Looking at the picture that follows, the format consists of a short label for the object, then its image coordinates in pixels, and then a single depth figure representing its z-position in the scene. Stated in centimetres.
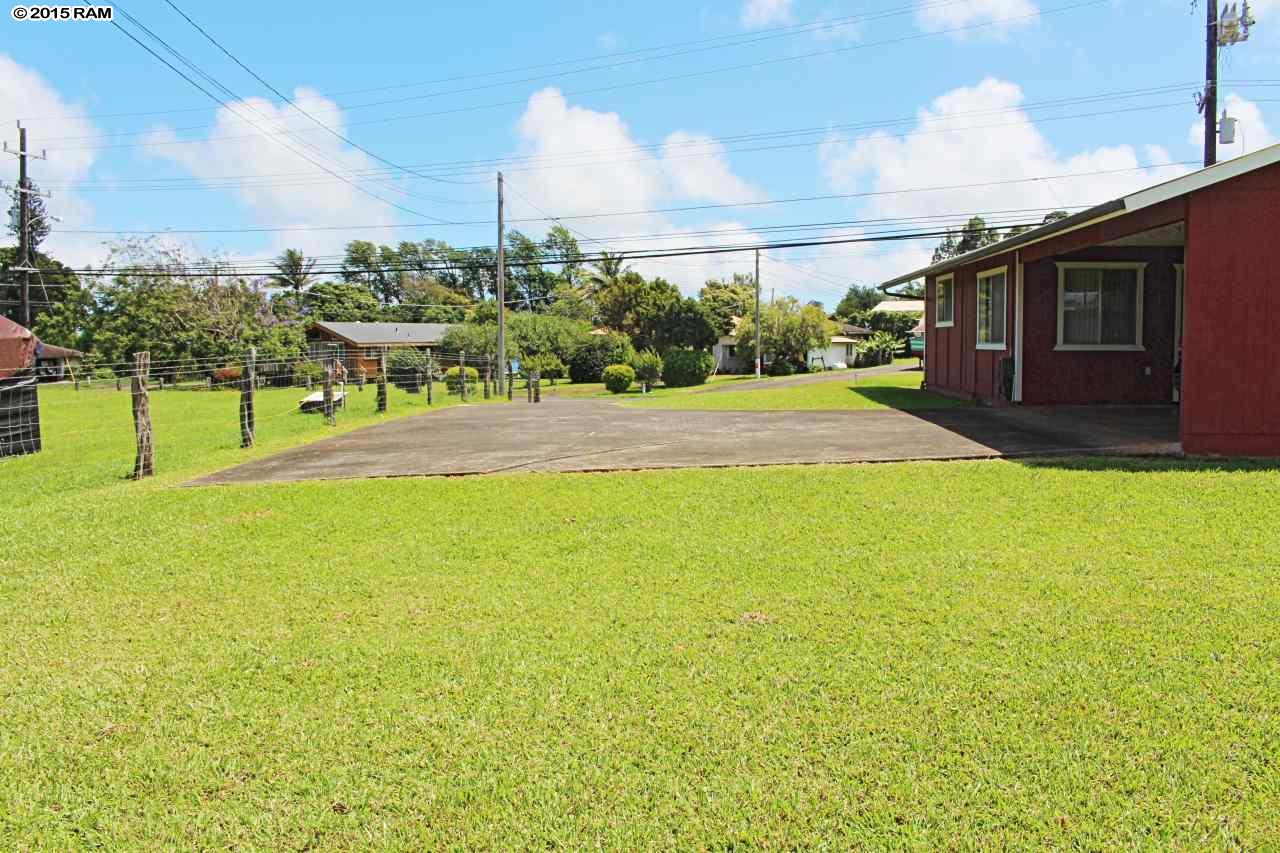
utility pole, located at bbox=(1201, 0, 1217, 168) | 1817
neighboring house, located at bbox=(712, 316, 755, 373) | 6247
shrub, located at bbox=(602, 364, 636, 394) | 3734
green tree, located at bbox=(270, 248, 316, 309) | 6438
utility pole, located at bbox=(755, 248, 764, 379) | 4897
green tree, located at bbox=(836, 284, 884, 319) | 9234
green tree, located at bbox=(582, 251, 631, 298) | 6575
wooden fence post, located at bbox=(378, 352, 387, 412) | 1767
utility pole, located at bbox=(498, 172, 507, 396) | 2934
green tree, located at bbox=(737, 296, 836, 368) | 5438
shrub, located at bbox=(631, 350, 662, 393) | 4083
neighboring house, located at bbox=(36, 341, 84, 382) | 4072
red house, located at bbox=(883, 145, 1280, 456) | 848
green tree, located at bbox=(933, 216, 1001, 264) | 6971
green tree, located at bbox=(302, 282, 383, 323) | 7012
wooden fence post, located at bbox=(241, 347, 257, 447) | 1191
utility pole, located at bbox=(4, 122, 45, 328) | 3875
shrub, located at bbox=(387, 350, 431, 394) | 3238
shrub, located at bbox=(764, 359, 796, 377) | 5484
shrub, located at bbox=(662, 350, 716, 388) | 4253
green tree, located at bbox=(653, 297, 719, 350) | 5406
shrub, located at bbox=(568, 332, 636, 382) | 4691
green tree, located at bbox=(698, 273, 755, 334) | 6114
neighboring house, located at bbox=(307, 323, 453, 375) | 5006
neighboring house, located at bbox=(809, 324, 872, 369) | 6341
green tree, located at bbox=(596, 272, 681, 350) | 5294
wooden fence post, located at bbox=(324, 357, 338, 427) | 1535
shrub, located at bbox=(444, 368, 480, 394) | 2615
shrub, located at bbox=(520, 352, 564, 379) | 4408
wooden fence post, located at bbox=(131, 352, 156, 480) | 935
